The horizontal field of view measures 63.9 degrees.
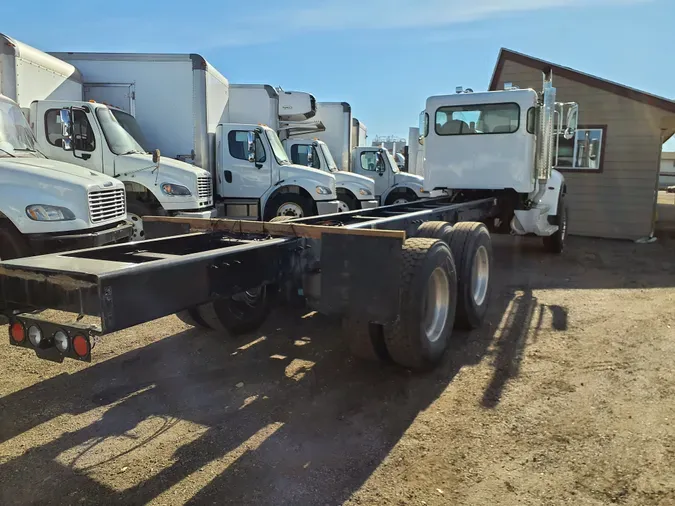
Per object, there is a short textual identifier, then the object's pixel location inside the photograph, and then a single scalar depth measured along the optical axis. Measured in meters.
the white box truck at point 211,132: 10.47
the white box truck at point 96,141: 8.29
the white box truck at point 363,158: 16.89
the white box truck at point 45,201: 5.61
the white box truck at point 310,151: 14.65
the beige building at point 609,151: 12.96
